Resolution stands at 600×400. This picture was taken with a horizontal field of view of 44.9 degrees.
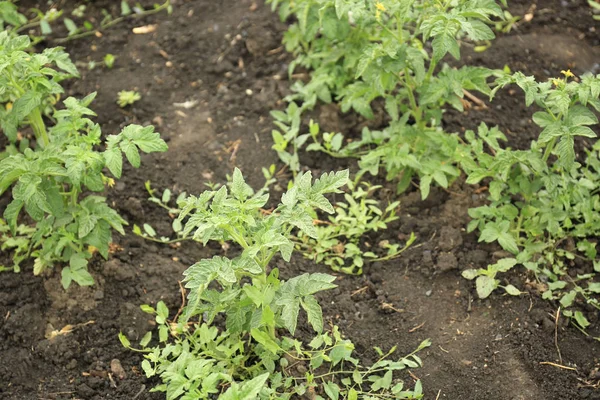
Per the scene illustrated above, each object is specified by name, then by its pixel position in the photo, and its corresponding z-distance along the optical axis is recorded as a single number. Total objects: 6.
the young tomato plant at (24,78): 3.29
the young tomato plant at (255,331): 2.89
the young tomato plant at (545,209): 3.63
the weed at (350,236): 3.88
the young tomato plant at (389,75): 3.56
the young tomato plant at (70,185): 3.26
